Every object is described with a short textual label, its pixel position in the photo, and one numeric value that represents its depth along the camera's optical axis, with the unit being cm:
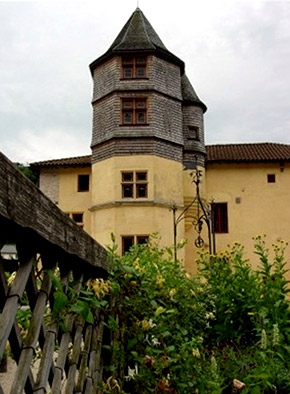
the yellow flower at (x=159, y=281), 417
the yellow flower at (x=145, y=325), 346
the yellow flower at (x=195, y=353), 378
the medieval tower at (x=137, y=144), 2250
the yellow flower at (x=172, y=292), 431
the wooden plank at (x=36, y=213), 125
